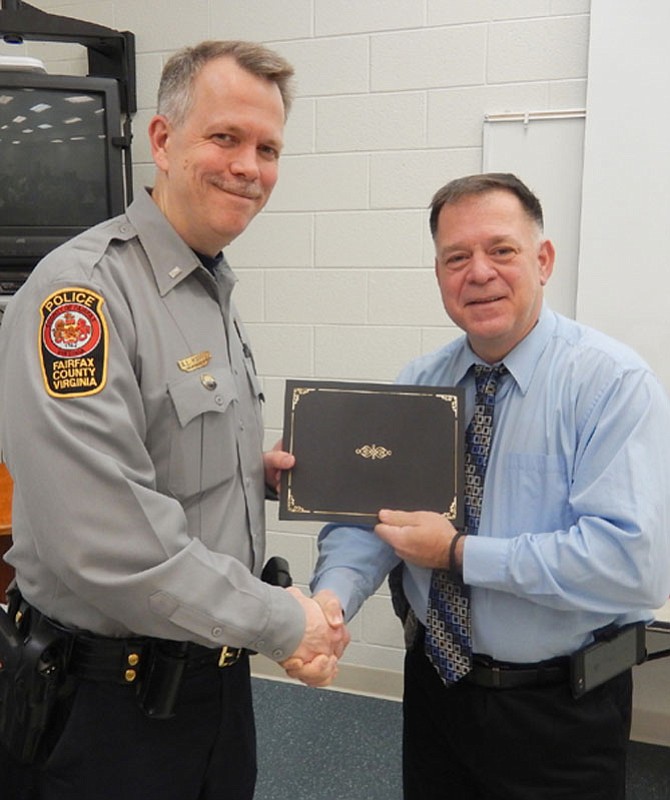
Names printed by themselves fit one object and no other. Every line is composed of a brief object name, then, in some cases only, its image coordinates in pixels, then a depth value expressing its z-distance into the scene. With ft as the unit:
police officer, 3.55
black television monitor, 8.01
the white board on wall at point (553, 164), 7.77
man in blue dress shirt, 4.15
